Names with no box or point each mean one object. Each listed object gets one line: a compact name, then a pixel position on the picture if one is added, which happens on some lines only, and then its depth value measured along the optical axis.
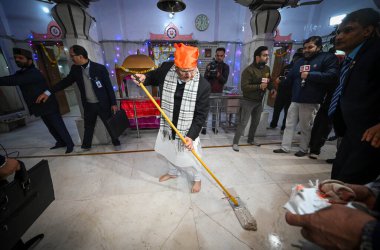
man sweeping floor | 1.76
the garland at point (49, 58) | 6.14
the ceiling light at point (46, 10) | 6.30
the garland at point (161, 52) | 7.55
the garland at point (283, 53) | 7.53
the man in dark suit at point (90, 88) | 2.91
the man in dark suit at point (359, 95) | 1.52
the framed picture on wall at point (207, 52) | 7.81
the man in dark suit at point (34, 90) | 2.80
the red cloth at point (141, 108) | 4.04
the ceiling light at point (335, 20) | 6.43
